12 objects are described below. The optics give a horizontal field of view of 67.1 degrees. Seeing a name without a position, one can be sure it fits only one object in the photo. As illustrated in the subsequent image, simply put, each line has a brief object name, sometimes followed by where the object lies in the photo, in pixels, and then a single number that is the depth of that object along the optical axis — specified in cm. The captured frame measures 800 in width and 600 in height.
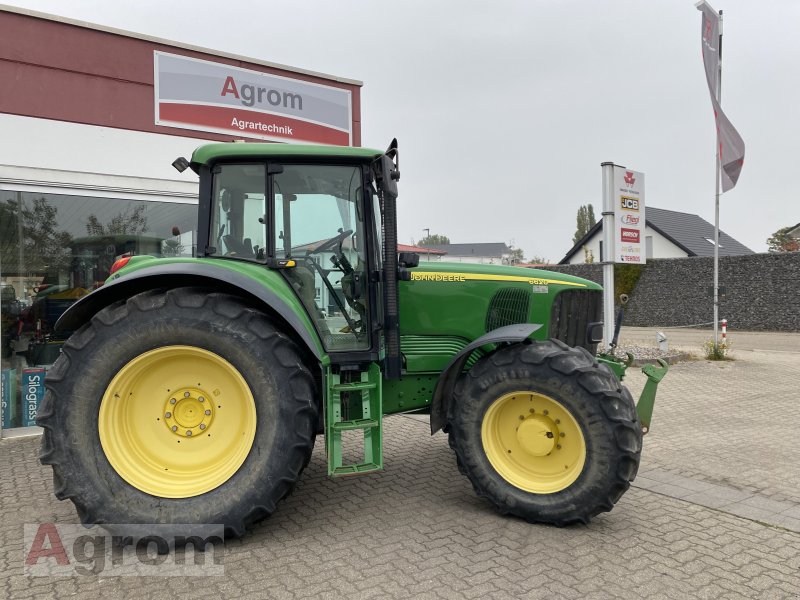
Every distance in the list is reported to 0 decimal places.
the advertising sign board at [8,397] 601
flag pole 1235
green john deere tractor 338
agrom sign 686
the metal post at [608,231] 1089
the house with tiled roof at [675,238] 3122
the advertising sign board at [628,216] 1113
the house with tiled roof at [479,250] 8262
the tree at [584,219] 6882
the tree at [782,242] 3472
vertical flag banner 1214
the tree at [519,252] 6866
